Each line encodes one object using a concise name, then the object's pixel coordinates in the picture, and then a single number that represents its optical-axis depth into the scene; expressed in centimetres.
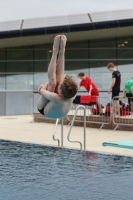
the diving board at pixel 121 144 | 739
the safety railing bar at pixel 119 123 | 1426
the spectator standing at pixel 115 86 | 1447
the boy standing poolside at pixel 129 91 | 1446
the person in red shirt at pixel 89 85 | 1536
